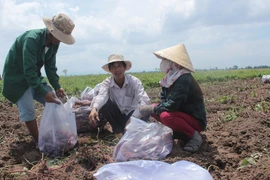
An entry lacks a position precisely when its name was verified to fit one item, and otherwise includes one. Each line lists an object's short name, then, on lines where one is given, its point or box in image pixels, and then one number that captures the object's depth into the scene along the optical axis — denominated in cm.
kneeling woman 282
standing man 291
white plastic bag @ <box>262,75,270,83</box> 998
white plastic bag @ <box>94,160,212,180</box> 179
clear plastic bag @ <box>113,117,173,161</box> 267
